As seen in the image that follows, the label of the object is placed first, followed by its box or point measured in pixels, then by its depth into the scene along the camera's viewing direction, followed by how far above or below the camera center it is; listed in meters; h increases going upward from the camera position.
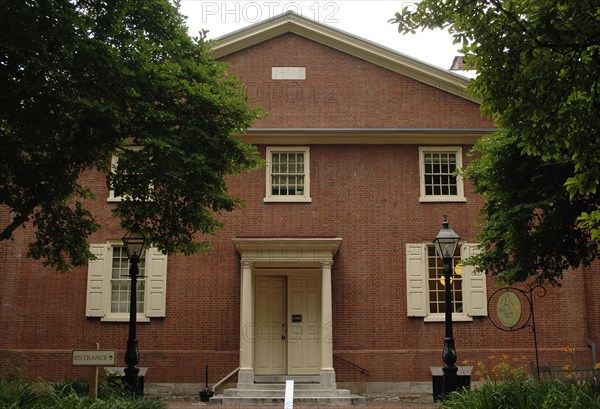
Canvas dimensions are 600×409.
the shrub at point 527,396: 10.29 -0.90
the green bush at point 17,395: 10.15 -0.87
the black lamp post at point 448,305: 12.80 +0.49
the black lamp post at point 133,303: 13.28 +0.55
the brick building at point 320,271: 20.03 +1.70
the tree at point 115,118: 11.79 +3.77
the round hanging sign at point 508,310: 20.47 +0.62
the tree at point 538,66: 8.14 +3.01
